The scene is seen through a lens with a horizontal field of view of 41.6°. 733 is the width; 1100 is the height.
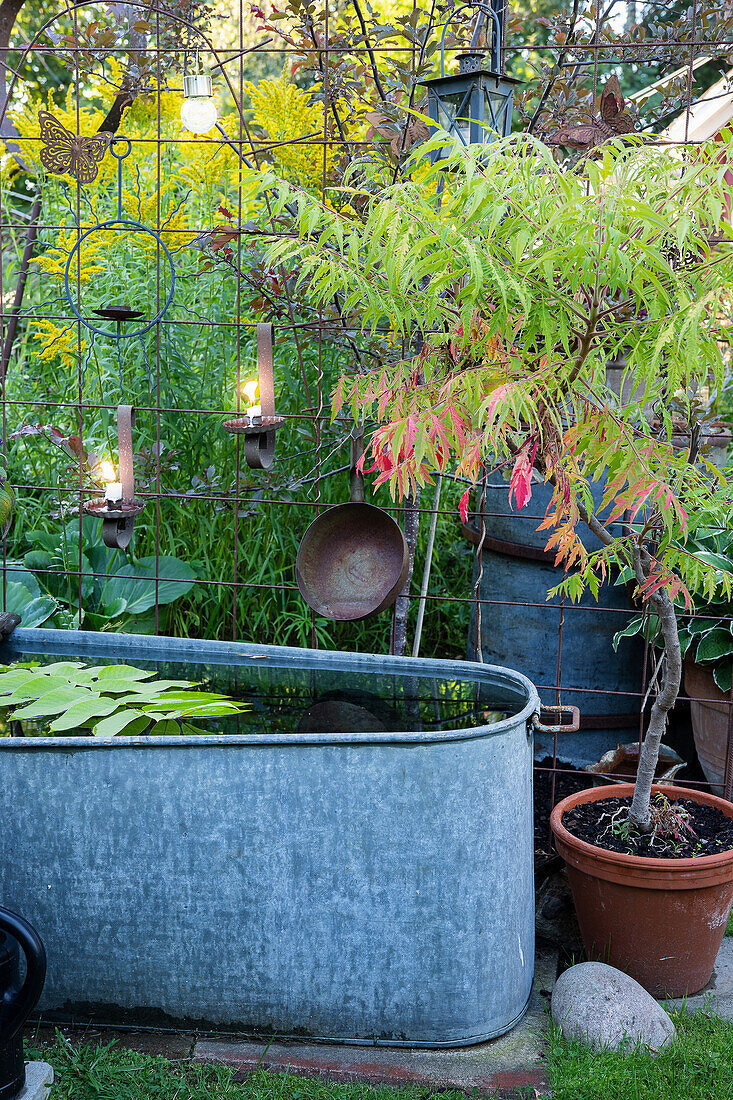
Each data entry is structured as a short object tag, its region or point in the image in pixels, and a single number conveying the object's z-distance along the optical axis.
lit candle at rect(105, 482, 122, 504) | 2.34
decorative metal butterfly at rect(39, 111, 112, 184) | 2.62
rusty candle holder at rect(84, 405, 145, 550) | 2.32
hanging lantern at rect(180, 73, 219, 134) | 2.35
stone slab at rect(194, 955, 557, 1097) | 1.88
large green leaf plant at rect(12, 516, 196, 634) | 2.99
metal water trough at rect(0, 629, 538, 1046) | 1.88
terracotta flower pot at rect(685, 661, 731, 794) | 2.83
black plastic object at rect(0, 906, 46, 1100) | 1.64
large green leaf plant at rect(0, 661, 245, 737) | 2.07
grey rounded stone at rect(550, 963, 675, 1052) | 1.95
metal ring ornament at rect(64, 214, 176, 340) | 2.44
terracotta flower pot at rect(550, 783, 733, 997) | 2.13
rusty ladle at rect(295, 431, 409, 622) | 2.58
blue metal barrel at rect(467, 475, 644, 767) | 3.00
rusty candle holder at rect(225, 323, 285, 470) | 2.37
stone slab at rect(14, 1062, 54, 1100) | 1.69
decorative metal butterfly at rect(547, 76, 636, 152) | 2.27
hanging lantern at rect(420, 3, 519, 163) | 2.09
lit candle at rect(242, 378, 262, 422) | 2.39
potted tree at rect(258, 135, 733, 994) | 1.53
